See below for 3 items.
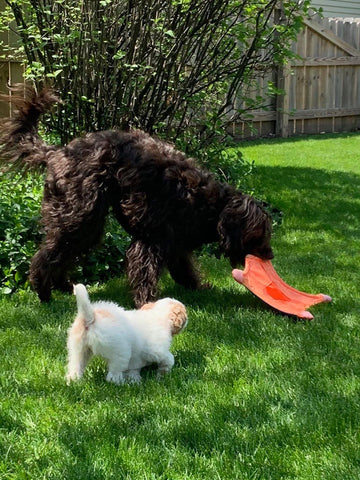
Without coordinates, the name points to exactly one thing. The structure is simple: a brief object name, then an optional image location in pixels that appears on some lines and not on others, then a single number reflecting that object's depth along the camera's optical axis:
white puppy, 3.31
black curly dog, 4.75
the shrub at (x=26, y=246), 5.42
